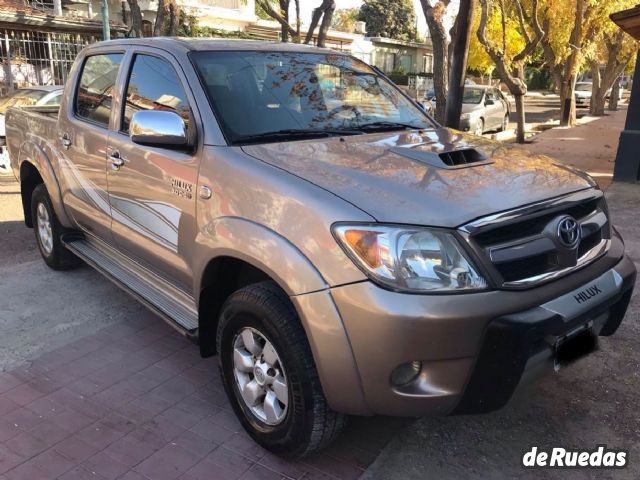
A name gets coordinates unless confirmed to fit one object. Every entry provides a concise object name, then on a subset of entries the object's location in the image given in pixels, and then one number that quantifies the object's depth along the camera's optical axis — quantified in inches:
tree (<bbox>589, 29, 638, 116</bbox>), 878.4
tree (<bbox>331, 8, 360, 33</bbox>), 2481.5
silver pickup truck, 88.9
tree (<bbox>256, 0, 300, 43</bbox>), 552.7
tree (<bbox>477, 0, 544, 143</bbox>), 542.6
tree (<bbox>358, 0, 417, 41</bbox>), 2481.5
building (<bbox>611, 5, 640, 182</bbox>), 357.7
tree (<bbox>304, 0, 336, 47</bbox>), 526.6
